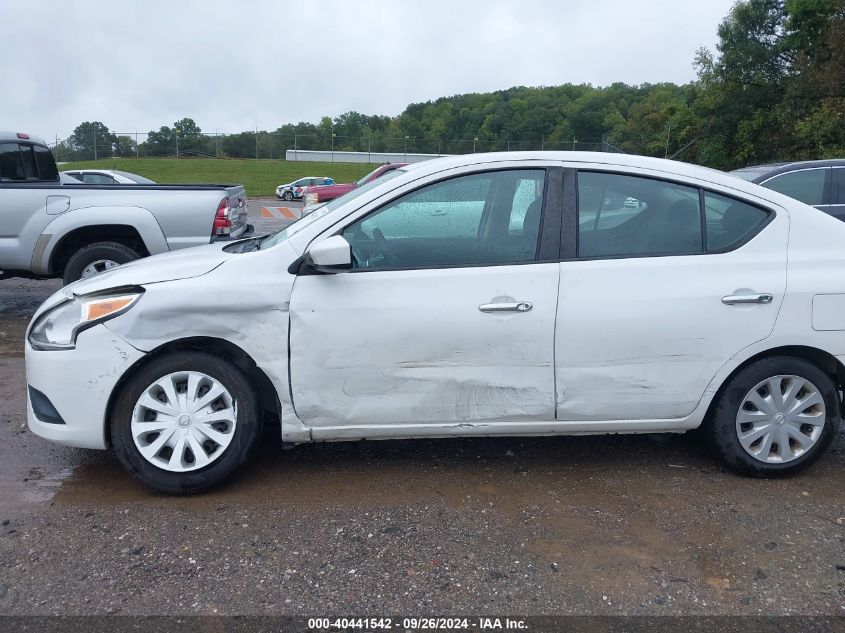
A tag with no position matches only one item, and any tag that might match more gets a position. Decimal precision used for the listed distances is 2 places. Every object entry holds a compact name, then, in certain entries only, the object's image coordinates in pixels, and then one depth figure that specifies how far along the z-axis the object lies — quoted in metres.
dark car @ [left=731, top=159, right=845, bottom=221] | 9.54
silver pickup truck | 7.57
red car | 21.55
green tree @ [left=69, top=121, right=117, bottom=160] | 50.94
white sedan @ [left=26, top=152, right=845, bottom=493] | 3.72
